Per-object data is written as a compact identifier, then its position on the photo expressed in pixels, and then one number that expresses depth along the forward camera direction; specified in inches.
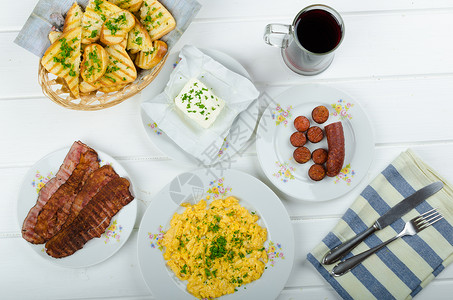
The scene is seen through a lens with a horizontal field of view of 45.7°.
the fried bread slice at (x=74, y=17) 32.6
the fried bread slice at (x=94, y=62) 32.1
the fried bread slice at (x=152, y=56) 33.2
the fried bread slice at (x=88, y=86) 32.8
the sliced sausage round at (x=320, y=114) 35.5
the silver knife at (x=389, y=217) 35.8
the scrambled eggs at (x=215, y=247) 35.5
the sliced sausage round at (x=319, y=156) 35.4
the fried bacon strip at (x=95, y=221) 35.5
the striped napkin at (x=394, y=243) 36.1
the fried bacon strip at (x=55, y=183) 35.9
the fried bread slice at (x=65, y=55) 32.0
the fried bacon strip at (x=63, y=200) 36.0
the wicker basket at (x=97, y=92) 33.3
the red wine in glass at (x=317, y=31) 33.7
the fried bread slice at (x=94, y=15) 32.3
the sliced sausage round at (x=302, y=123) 35.5
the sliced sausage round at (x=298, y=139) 35.4
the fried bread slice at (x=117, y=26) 32.1
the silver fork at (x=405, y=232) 35.8
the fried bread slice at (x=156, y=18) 33.2
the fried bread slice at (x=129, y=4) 32.6
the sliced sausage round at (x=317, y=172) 35.1
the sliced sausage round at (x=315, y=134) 35.6
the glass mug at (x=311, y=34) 33.5
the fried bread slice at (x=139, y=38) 32.8
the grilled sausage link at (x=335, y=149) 34.7
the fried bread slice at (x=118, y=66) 32.7
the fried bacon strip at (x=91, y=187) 36.1
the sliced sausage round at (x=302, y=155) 35.3
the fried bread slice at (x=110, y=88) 33.6
